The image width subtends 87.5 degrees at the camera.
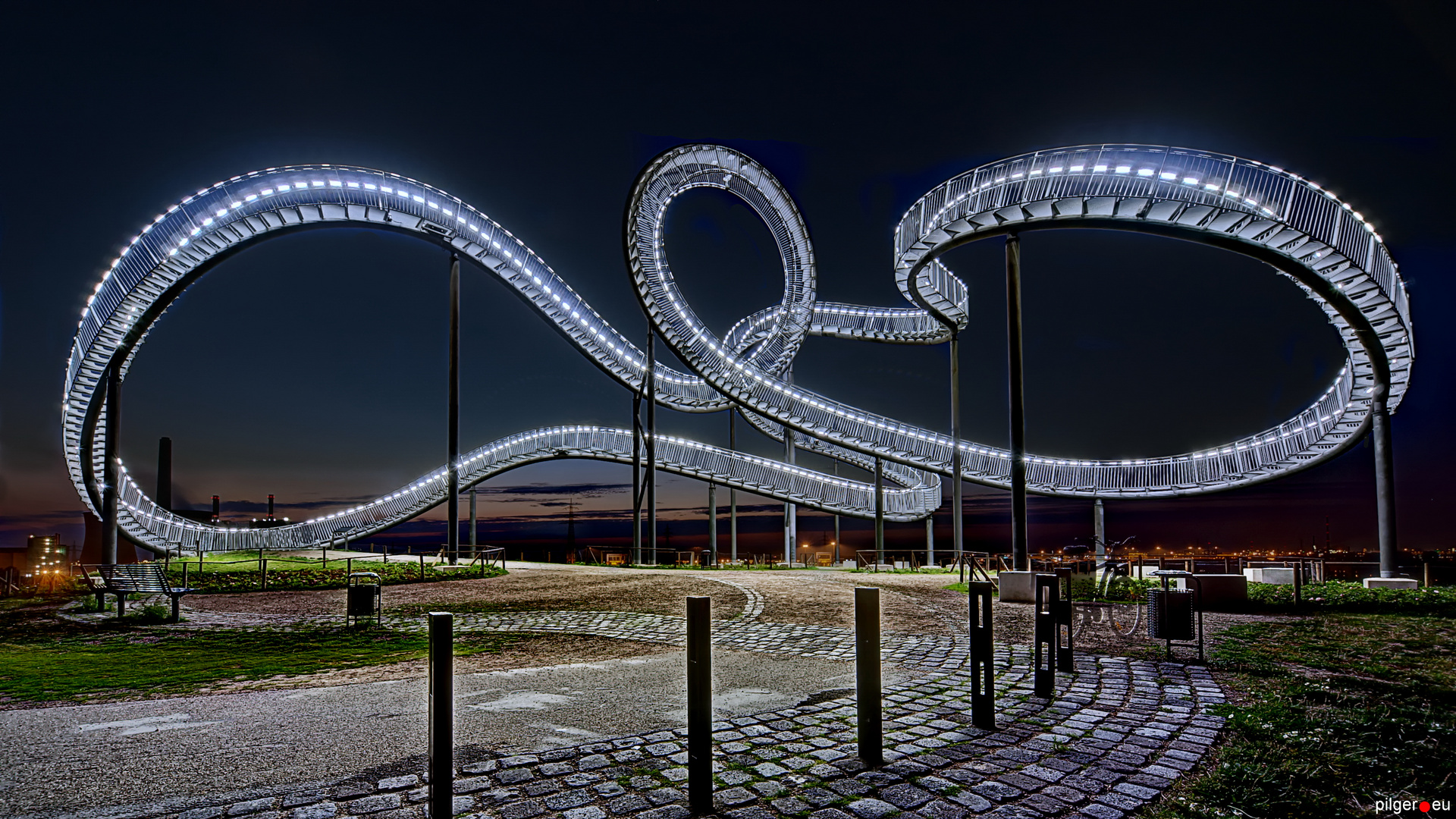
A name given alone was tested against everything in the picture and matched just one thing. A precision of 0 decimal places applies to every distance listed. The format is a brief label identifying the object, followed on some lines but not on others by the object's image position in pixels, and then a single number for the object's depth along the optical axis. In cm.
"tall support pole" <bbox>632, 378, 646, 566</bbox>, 3169
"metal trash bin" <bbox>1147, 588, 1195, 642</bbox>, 841
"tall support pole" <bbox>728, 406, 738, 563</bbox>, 3888
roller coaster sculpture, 1677
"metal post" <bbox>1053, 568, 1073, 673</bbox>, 716
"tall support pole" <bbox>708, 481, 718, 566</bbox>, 3659
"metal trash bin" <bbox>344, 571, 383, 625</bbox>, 1134
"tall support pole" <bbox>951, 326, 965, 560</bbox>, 2691
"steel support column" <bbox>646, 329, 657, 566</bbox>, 3011
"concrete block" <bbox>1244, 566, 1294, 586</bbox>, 1983
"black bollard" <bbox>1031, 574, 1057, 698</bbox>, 654
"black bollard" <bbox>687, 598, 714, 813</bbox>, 405
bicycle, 959
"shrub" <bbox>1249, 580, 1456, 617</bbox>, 1353
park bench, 1308
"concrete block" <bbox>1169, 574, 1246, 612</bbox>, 1345
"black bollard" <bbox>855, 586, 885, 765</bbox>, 476
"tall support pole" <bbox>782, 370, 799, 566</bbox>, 3659
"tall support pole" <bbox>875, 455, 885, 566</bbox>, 3203
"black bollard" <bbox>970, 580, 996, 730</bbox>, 548
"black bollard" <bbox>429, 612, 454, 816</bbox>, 353
